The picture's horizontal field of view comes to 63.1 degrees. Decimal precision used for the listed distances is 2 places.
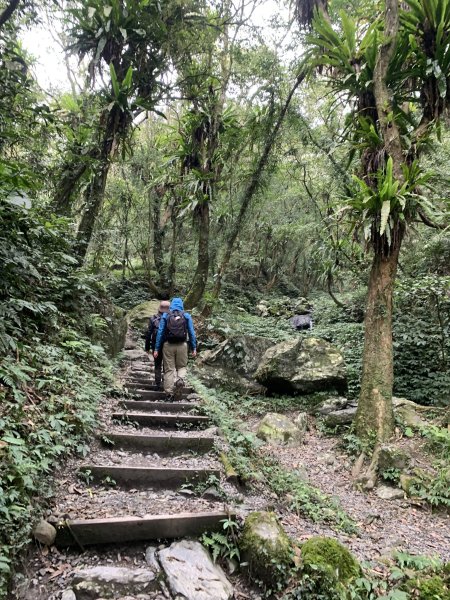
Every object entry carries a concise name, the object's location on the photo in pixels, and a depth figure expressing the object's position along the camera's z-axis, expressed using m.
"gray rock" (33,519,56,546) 2.36
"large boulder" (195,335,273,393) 7.15
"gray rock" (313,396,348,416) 6.29
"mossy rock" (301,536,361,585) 2.48
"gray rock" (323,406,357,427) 5.88
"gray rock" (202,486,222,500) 3.18
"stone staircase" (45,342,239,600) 2.34
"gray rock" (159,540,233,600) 2.30
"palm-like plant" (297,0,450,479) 5.07
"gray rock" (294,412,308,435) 5.91
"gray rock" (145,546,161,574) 2.46
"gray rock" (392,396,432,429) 5.28
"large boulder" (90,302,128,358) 6.29
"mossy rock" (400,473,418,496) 4.20
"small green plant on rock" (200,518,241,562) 2.65
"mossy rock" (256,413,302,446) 5.45
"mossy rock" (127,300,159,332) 10.39
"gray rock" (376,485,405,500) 4.18
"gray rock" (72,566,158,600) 2.17
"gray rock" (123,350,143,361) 7.83
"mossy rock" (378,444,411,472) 4.47
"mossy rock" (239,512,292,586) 2.49
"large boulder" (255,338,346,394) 6.71
